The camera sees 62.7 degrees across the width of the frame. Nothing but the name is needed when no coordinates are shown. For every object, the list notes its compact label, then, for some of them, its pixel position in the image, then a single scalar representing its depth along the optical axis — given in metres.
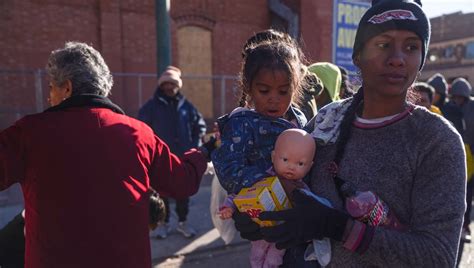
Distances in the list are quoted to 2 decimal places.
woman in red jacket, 1.80
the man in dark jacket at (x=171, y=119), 4.89
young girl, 1.83
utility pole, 5.35
